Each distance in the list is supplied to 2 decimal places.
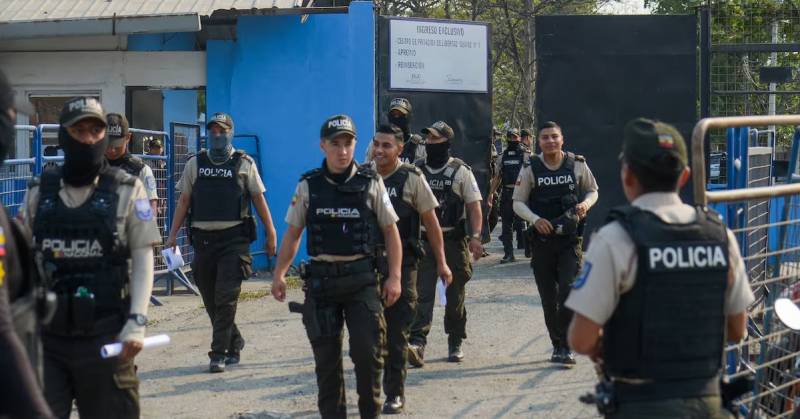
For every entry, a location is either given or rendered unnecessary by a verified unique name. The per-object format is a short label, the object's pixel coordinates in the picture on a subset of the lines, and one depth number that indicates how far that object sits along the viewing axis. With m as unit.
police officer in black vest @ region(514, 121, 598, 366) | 18.45
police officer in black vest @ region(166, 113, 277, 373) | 18.56
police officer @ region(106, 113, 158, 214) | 17.98
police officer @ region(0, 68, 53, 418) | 6.54
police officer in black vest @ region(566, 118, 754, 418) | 8.02
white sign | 32.00
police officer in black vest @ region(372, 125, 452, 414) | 15.45
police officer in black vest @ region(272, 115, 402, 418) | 13.25
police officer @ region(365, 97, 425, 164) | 21.95
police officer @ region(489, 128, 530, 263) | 34.94
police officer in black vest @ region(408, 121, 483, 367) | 18.53
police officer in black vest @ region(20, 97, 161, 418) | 10.07
